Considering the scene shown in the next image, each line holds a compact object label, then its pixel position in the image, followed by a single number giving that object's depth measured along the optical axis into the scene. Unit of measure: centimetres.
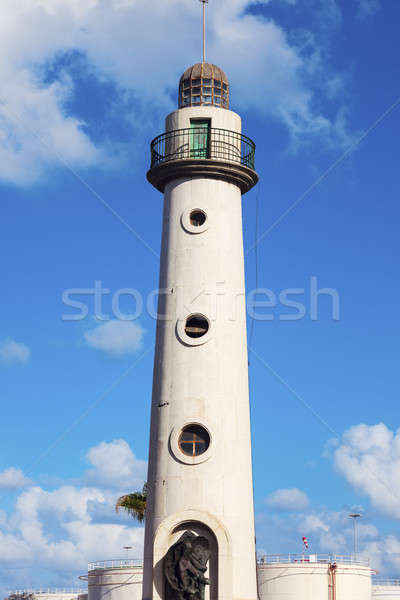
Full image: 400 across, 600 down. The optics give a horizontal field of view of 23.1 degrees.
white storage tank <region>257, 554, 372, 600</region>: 4831
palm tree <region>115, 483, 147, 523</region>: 5106
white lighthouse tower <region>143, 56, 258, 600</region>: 3158
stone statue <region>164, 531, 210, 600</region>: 3044
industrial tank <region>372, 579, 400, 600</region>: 5638
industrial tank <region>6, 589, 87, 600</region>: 6350
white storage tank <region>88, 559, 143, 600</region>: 4862
